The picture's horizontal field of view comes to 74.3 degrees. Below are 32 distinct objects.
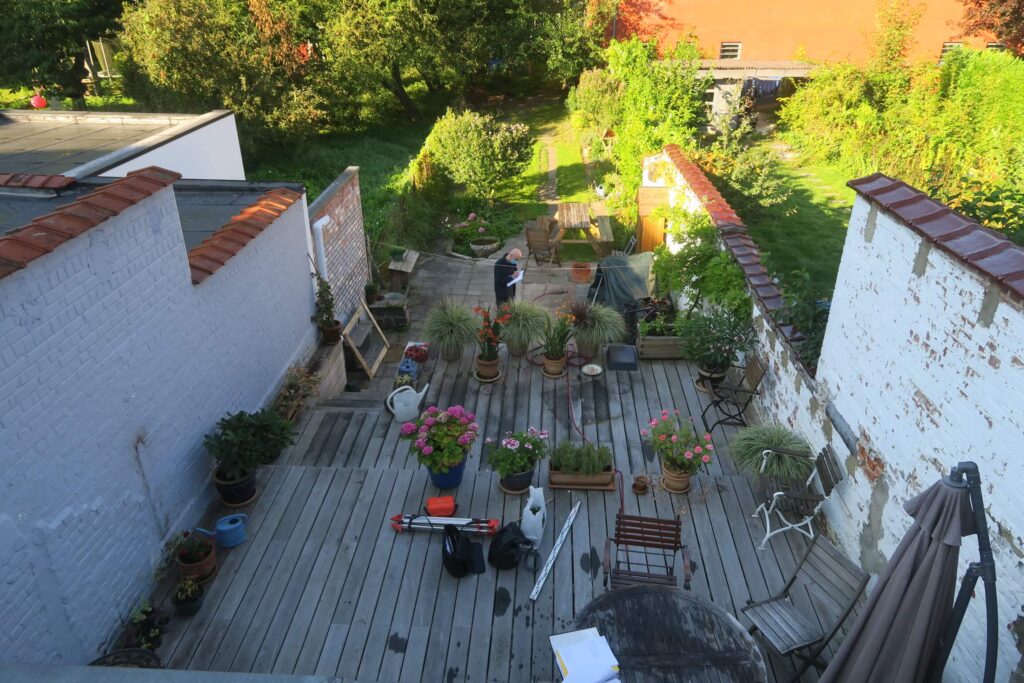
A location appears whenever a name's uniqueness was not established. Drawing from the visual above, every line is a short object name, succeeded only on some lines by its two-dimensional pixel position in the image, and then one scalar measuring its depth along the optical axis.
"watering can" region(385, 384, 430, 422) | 7.07
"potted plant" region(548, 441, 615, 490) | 5.95
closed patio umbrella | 2.70
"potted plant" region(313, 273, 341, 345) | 8.64
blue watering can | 5.32
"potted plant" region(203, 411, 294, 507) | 5.55
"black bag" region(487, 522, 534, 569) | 5.04
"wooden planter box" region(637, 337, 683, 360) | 8.20
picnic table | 12.83
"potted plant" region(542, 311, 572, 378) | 7.94
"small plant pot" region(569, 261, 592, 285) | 11.81
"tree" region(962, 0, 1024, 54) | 18.16
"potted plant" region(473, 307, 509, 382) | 7.91
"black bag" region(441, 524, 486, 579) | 4.96
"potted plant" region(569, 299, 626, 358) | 8.03
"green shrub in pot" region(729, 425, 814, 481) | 5.49
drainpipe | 8.56
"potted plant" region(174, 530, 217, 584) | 4.98
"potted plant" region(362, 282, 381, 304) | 10.65
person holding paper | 9.81
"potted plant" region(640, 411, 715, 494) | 5.80
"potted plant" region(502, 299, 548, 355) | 8.14
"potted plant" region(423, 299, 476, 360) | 8.24
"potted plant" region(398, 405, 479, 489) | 5.70
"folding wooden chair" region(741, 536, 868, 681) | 4.25
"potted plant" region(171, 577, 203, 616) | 4.75
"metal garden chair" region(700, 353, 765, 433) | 6.96
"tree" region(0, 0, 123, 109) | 20.98
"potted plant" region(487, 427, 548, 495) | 5.78
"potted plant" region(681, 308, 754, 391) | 7.32
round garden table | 3.81
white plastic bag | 5.13
